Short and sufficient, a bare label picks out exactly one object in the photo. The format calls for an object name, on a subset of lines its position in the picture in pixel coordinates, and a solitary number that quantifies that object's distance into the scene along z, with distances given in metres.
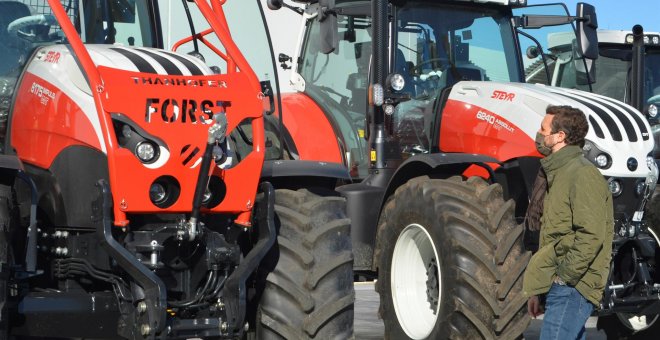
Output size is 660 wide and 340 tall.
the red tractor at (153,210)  10.98
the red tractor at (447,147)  14.52
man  11.02
